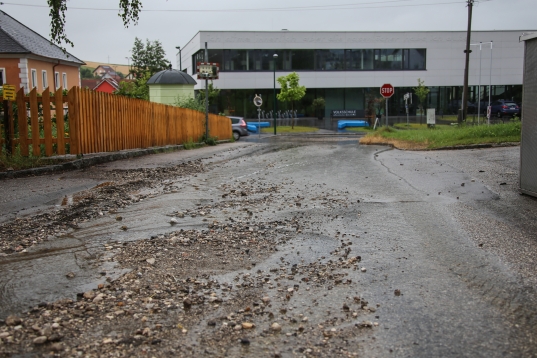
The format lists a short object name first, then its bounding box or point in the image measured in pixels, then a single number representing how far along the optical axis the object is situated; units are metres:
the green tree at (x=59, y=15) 10.42
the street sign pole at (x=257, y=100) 48.16
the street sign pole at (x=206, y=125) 29.27
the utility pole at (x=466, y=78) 36.28
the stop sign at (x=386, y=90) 31.33
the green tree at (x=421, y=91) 58.50
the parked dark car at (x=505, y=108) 54.16
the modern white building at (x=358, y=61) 61.62
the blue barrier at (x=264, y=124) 57.64
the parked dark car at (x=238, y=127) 43.06
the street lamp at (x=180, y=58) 70.09
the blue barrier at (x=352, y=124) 55.84
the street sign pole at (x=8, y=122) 13.00
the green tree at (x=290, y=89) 55.91
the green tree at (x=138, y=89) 44.61
